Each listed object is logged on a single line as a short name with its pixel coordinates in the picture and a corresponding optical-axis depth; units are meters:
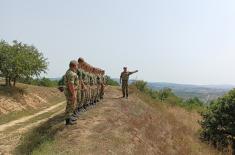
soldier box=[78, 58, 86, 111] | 8.67
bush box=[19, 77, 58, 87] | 32.21
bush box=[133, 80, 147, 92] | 27.46
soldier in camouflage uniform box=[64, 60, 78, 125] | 7.27
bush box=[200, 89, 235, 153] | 11.67
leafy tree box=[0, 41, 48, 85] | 17.77
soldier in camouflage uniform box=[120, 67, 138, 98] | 13.29
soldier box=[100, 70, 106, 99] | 12.26
